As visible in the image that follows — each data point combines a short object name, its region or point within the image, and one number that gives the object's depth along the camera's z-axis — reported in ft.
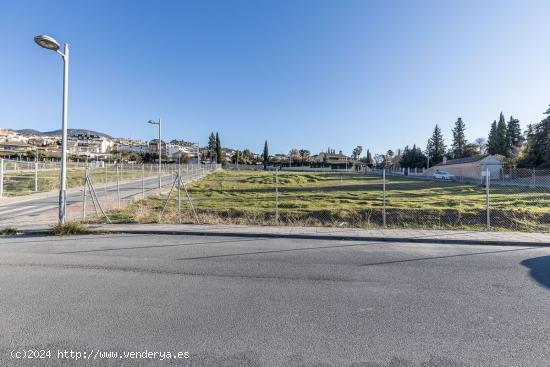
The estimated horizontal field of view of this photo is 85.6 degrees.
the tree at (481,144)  333.01
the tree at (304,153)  547.49
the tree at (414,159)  319.33
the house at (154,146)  496.31
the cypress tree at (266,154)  437.34
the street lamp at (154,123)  76.79
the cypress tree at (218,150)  396.94
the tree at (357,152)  508.94
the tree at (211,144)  424.46
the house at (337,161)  389.60
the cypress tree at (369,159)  467.27
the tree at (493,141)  263.04
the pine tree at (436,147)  314.55
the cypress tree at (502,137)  253.81
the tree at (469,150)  308.81
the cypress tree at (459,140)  314.14
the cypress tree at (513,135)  250.16
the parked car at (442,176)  185.25
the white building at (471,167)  177.17
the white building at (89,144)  485.48
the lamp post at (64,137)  31.01
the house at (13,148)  343.01
